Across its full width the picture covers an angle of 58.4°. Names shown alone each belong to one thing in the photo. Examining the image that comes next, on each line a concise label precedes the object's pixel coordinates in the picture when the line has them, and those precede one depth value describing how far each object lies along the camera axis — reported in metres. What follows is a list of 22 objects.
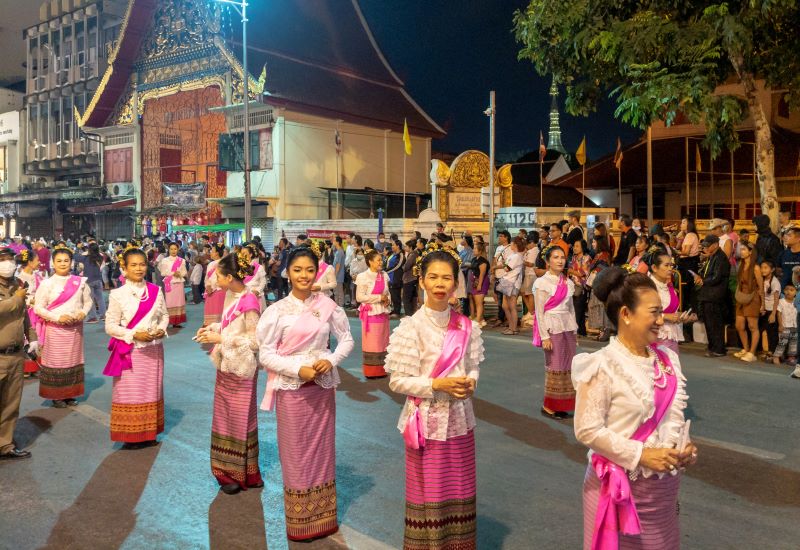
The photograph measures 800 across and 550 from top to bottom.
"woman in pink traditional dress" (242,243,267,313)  8.61
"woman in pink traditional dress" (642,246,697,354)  6.37
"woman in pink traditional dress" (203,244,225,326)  11.98
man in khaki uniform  6.00
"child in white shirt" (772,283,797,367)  9.35
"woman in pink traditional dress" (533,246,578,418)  6.96
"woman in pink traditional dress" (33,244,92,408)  7.77
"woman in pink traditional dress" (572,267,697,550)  2.76
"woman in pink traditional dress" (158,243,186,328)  14.41
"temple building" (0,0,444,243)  26.38
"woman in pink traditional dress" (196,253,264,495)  5.07
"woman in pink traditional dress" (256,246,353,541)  4.28
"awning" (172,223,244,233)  27.73
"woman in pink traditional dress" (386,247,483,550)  3.60
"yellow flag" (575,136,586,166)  19.90
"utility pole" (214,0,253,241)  20.67
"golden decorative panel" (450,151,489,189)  20.91
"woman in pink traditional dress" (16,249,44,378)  9.59
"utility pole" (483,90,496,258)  16.80
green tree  11.05
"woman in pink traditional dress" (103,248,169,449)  6.14
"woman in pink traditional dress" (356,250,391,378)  9.27
